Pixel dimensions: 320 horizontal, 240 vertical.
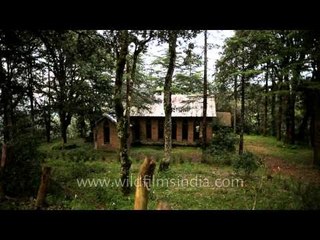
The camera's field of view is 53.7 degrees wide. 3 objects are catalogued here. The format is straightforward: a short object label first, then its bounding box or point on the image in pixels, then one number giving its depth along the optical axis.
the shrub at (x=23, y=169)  10.20
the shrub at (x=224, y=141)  22.86
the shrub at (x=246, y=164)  14.79
